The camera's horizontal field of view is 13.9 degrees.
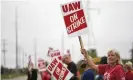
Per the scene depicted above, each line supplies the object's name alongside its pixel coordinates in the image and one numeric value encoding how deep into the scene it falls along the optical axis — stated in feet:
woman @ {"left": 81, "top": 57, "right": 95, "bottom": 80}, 35.38
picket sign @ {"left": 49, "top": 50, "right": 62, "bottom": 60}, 63.89
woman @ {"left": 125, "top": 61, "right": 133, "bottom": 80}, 40.14
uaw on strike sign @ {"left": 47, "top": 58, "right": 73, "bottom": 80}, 41.37
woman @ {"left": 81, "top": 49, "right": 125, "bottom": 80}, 29.01
